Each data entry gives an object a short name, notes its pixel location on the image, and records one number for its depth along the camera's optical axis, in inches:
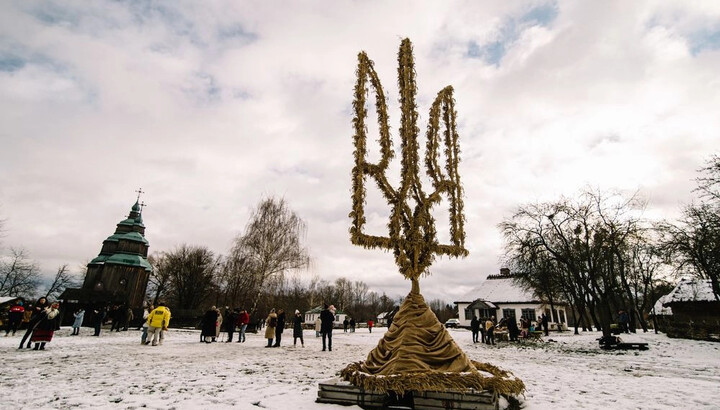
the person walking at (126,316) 869.2
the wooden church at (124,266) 1657.2
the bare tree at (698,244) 591.2
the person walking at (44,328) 430.9
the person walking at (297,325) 626.8
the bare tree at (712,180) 585.1
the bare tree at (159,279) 2206.0
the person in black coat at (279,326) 598.3
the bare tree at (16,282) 1926.7
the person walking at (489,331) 818.8
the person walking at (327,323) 546.0
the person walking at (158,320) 543.3
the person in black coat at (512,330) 867.6
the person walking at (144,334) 548.6
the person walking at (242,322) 681.4
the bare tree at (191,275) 1971.0
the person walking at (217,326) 642.6
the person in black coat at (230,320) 672.4
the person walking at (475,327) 858.8
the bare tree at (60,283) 2118.0
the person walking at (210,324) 626.8
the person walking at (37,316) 439.5
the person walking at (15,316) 636.7
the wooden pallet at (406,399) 172.6
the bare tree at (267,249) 1003.9
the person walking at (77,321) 698.8
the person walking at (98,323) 695.6
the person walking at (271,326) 595.4
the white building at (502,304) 1694.1
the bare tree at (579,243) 872.9
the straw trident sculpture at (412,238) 189.0
